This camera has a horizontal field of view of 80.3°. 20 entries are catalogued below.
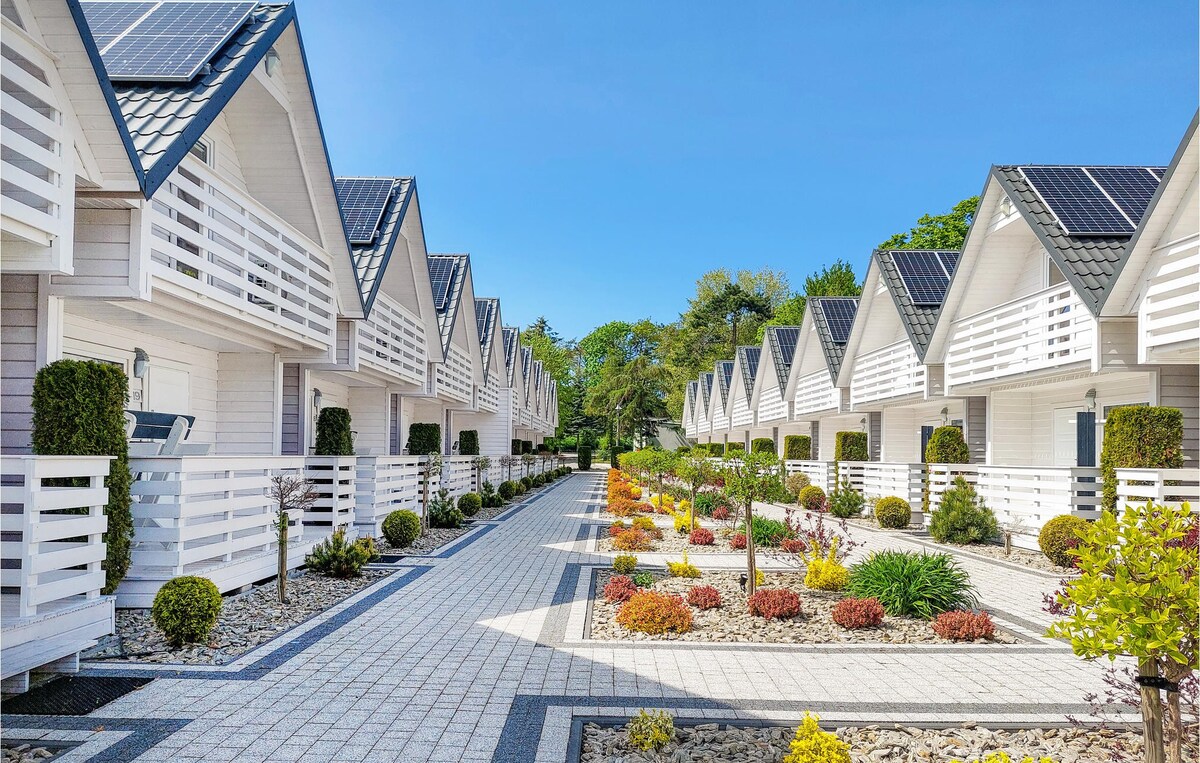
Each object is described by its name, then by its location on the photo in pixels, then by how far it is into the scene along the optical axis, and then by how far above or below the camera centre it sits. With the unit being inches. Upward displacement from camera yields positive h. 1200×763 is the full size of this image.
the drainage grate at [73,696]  191.7 -81.9
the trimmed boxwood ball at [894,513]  665.0 -91.2
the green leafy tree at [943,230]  1523.1 +420.2
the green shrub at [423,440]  677.3 -27.6
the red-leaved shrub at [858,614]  288.0 -80.8
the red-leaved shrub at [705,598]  326.6 -84.9
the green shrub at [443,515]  643.5 -93.6
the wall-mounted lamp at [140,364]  361.7 +22.8
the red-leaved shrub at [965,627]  275.1 -81.7
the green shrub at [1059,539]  440.1 -75.9
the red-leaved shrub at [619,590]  336.5 -84.7
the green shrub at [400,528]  507.8 -84.0
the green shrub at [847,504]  762.2 -95.1
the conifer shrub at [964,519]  546.6 -79.3
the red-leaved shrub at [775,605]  306.2 -82.4
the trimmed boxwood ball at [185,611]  247.1 -70.9
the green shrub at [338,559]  391.2 -82.0
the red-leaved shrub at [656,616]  284.7 -82.0
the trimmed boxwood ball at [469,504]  746.2 -97.2
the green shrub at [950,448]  618.8 -27.3
